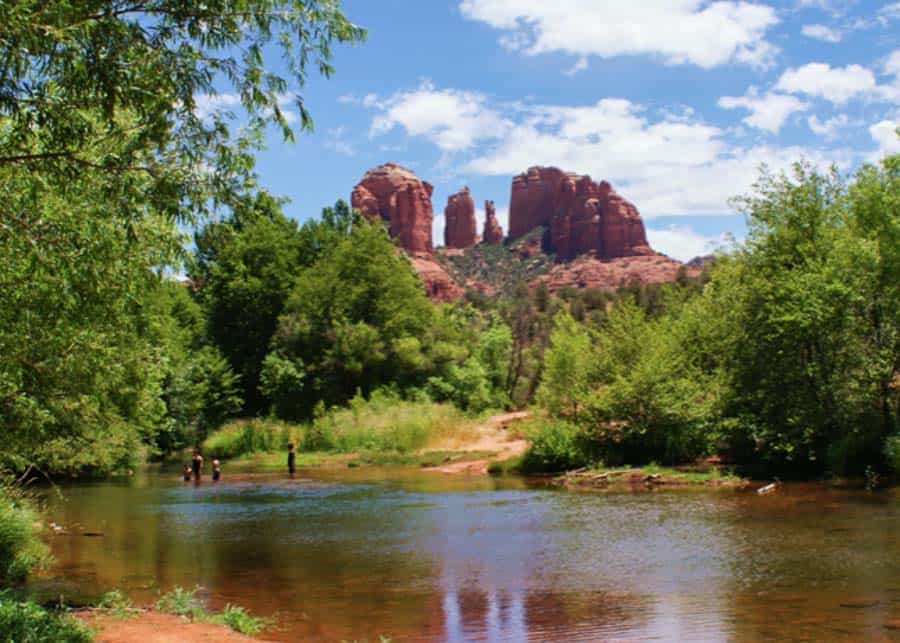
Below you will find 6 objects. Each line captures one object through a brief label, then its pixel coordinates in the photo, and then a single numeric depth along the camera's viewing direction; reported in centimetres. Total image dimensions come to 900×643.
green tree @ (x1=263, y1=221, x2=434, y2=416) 4962
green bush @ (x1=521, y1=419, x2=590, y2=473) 3131
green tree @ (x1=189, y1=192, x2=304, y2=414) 5704
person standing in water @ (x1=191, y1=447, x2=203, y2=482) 3334
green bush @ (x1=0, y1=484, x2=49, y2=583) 1283
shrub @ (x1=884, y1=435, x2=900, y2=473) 2361
